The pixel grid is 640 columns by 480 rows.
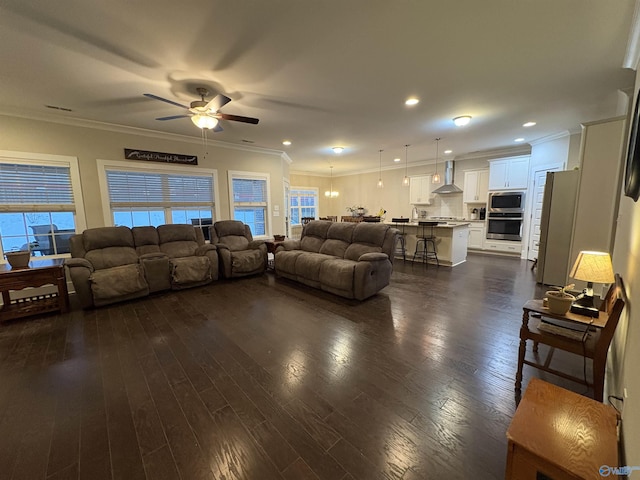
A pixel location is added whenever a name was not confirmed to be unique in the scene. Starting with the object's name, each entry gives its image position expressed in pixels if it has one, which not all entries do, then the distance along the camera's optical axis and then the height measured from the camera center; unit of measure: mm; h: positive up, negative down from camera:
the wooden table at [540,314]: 1658 -761
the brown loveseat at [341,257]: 3592 -804
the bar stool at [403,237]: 6347 -736
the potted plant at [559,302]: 1726 -658
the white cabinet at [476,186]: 7055 +596
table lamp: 1738 -459
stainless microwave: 6270 +129
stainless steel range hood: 7449 +712
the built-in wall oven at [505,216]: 6320 -238
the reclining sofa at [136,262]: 3404 -790
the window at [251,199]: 5913 +257
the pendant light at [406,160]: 6292 +1481
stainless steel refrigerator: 4012 -337
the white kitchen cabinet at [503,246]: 6478 -1049
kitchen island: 5637 -749
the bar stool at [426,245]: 5812 -889
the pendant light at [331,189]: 10034 +859
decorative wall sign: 4531 +1028
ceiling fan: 2914 +1145
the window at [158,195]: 4528 +300
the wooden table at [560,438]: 896 -904
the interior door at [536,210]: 5750 -86
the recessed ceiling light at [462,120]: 3978 +1385
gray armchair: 4652 -775
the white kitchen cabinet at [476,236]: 7164 -820
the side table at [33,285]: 3049 -905
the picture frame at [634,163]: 1503 +267
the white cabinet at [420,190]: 8141 +592
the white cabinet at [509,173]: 6191 +845
